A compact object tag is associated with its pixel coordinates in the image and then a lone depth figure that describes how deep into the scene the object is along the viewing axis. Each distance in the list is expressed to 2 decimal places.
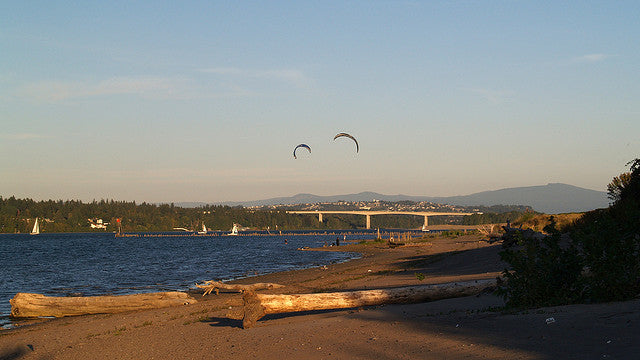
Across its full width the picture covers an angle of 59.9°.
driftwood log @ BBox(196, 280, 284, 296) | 27.05
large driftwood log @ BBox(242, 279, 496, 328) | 15.30
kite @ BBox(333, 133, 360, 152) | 53.45
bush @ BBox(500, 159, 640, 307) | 12.27
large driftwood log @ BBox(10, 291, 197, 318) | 23.28
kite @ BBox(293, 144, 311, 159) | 60.98
